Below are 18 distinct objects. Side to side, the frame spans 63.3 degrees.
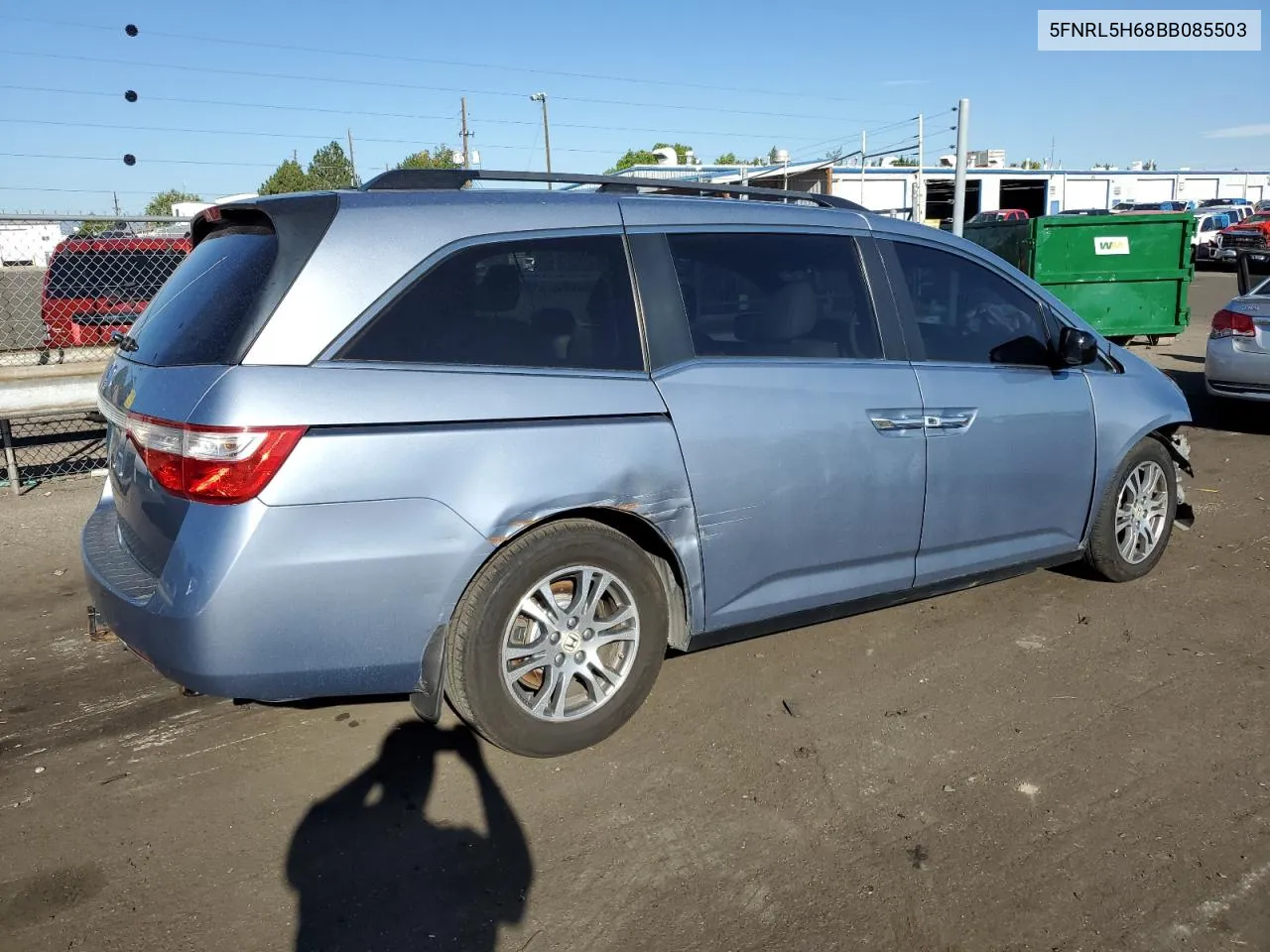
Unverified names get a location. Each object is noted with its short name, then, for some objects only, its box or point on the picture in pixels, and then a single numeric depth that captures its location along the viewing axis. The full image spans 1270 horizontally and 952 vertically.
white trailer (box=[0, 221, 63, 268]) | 10.27
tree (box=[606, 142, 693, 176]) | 81.57
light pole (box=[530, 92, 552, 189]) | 54.38
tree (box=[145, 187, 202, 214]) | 52.12
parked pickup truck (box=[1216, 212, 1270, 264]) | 30.34
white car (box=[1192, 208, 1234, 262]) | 36.50
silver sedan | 8.81
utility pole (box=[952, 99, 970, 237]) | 12.66
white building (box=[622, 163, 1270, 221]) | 29.30
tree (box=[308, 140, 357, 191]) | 71.68
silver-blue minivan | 2.93
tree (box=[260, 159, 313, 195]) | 64.81
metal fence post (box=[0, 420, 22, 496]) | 7.14
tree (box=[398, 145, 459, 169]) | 54.13
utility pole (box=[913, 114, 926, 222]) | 14.28
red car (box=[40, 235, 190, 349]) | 8.52
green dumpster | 12.18
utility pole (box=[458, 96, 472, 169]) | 59.06
